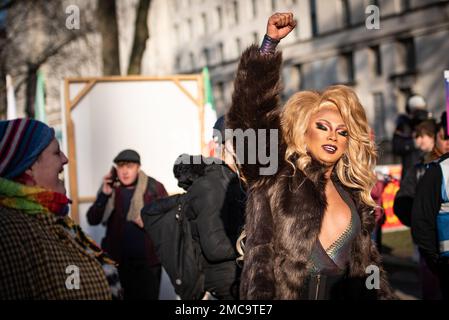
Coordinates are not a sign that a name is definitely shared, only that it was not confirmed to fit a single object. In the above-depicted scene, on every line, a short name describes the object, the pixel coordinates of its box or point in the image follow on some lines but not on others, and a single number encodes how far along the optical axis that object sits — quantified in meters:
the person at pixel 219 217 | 5.34
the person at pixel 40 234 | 2.89
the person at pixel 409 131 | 11.16
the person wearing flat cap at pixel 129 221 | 7.75
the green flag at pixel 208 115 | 9.40
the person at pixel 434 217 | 5.34
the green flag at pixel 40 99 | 11.20
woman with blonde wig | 3.88
